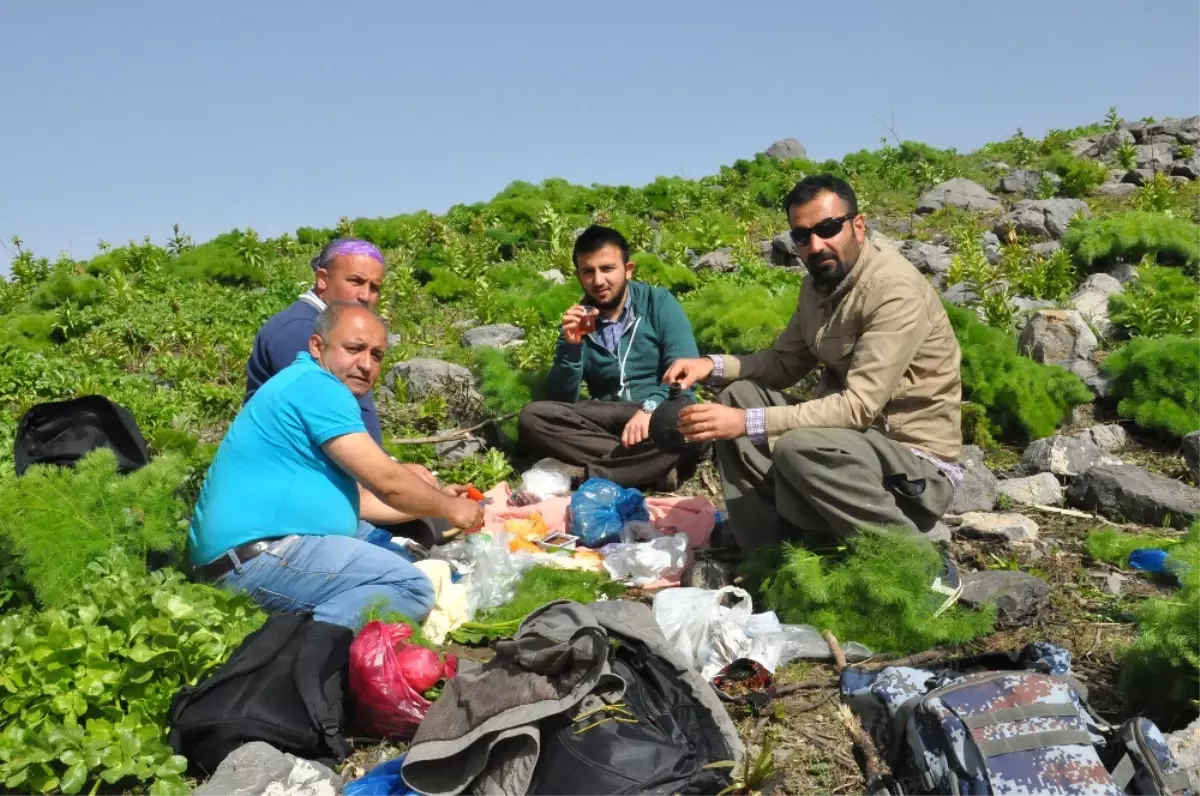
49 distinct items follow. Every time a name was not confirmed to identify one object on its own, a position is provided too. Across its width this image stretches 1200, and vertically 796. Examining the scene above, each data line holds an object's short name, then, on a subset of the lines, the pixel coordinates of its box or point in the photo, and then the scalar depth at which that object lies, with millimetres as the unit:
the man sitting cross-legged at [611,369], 6211
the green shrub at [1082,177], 13758
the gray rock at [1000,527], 4961
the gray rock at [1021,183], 14492
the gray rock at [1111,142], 16438
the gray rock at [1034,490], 5551
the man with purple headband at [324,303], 4996
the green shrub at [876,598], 3869
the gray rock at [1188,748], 2631
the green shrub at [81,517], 3807
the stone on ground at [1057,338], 7426
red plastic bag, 3307
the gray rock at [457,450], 6898
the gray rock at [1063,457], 5824
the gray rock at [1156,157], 14586
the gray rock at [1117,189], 13531
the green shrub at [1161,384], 6164
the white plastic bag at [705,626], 3811
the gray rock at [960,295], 8773
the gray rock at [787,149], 21891
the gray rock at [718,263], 10961
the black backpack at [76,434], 4703
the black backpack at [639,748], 2742
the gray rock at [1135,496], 5082
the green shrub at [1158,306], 7523
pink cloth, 5582
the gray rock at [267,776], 2889
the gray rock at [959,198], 13750
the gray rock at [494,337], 8688
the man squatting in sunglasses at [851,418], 4141
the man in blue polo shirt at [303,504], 3842
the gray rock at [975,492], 5430
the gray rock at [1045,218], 11320
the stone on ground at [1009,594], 4129
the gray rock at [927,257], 10352
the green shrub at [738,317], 7273
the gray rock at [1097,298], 7988
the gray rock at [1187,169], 14047
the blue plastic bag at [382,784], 2955
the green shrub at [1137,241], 8992
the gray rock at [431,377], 7387
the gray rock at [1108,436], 6309
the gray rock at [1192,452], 5754
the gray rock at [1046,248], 10320
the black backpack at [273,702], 3092
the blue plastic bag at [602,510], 5461
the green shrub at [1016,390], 6371
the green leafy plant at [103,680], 2979
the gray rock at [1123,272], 8752
